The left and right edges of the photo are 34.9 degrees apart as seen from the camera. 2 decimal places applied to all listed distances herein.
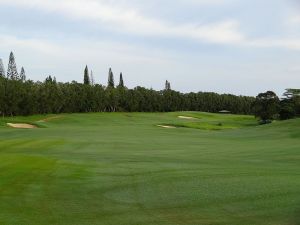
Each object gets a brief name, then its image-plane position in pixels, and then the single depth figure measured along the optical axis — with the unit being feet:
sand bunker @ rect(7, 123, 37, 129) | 196.97
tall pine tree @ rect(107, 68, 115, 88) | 590.96
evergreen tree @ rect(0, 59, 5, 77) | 486.96
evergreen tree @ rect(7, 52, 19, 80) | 430.36
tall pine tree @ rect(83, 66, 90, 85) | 572.92
